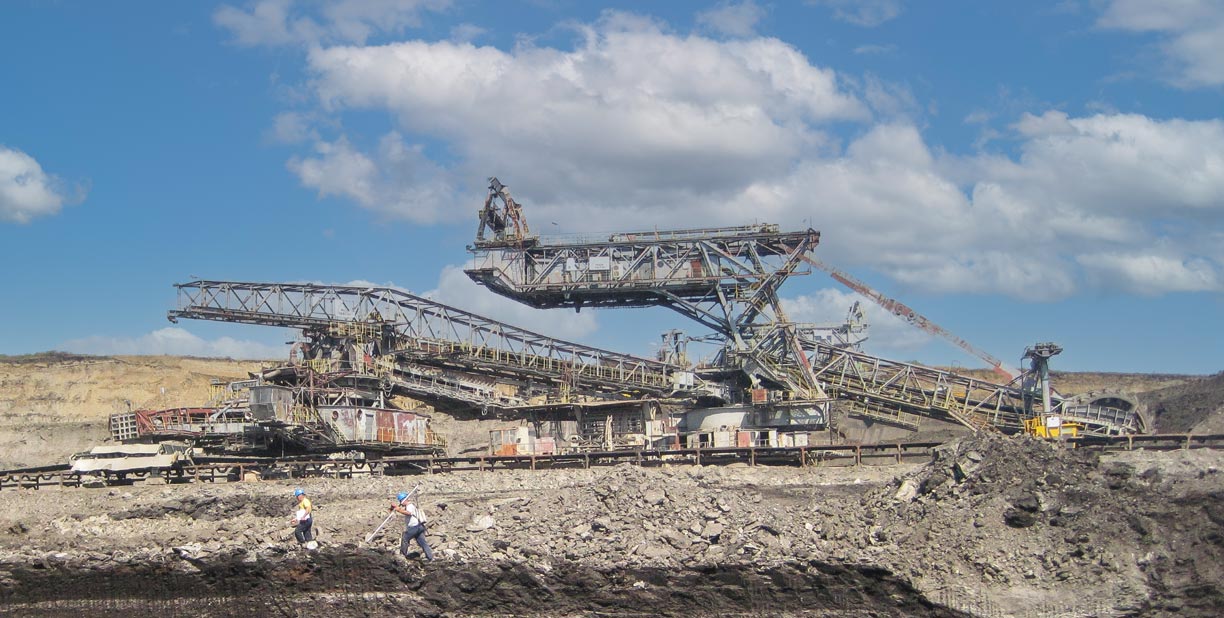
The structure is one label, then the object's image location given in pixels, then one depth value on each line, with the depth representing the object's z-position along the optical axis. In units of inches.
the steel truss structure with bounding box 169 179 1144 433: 1766.7
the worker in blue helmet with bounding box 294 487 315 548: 990.4
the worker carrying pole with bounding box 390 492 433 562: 937.5
